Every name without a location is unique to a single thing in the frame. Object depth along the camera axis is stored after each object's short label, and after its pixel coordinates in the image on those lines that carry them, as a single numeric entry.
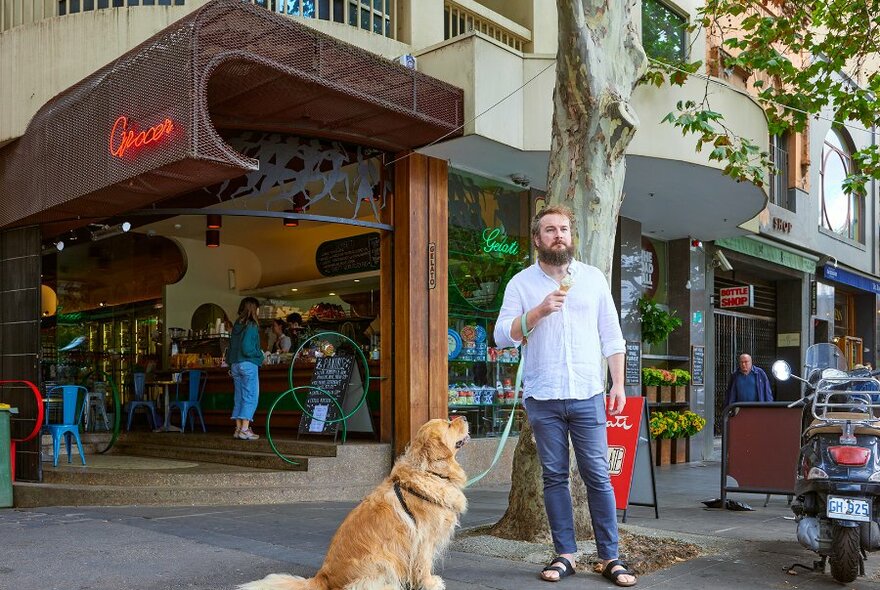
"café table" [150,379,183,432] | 12.45
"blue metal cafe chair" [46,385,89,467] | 9.34
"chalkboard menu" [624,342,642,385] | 13.10
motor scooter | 4.83
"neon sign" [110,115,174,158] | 7.04
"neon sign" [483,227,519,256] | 10.98
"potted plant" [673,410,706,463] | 13.76
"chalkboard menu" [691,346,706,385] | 14.80
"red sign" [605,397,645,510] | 7.05
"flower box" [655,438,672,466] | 13.62
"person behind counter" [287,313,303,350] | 13.23
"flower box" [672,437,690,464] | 13.95
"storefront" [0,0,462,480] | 7.22
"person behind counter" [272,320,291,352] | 12.81
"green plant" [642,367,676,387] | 13.47
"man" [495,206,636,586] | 4.80
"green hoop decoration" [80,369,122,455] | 10.48
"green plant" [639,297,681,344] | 13.76
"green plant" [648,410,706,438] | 13.24
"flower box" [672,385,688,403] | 14.07
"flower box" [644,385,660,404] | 13.49
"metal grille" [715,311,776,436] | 16.78
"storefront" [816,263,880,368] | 22.14
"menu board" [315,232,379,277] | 12.73
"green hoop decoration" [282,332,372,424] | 9.38
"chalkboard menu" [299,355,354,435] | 9.98
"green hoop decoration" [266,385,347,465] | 8.89
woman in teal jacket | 10.63
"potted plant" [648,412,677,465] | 13.22
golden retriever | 4.21
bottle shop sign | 15.83
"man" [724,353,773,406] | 12.82
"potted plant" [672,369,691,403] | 14.07
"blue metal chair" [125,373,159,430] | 12.58
